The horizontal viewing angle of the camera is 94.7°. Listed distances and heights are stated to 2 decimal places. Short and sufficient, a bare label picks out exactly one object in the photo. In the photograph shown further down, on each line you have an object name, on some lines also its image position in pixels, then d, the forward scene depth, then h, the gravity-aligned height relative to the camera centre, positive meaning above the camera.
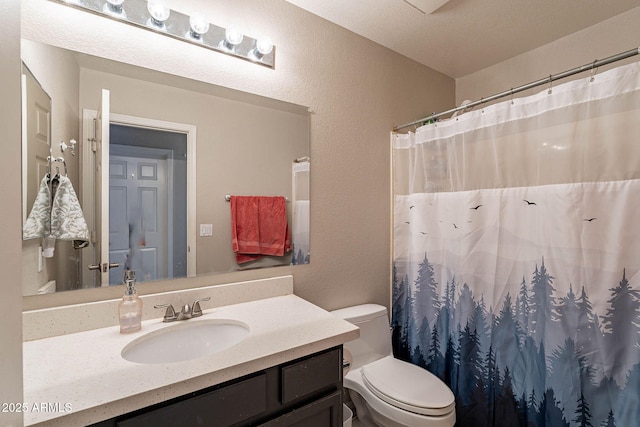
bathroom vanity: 0.73 -0.45
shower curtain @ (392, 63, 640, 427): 1.14 -0.21
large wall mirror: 1.06 +0.20
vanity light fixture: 1.16 +0.80
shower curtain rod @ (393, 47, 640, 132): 1.09 +0.58
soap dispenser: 1.09 -0.37
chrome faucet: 1.19 -0.42
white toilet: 1.32 -0.87
